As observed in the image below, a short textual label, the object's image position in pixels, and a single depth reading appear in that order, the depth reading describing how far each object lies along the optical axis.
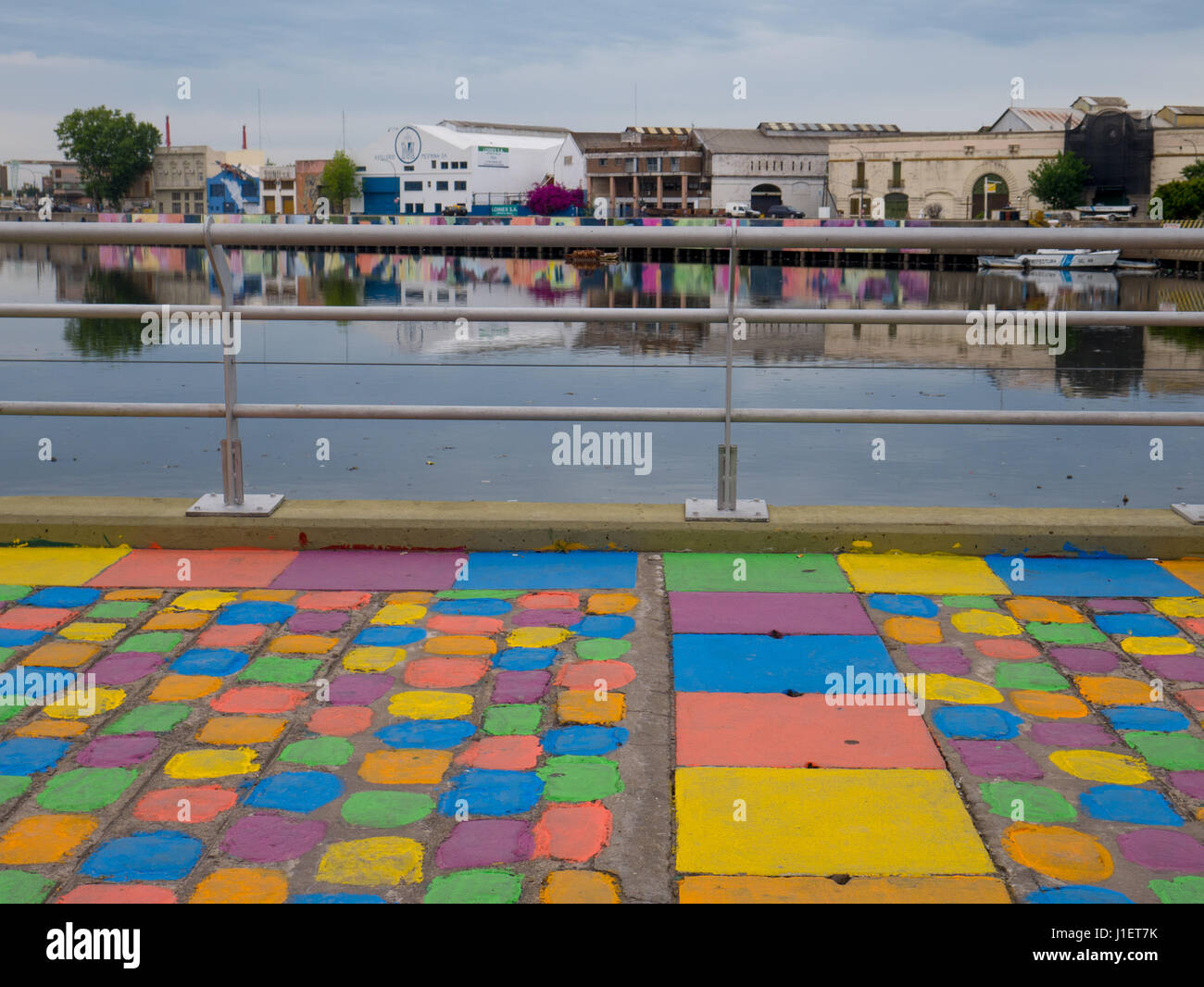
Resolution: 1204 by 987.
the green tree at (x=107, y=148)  134.00
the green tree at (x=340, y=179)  111.75
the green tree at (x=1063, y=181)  77.75
